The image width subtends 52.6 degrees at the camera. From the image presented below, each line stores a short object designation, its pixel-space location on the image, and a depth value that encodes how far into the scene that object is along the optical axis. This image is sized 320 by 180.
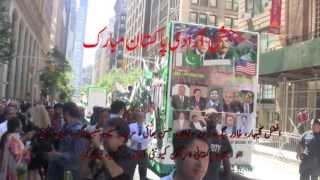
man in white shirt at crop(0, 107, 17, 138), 5.79
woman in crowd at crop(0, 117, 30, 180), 4.53
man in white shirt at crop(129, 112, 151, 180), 5.43
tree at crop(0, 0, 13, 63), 14.11
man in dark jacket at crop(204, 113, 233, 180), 4.01
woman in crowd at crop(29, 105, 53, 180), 4.40
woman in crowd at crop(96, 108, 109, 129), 4.84
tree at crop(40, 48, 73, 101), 44.99
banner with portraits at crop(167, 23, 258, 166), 6.94
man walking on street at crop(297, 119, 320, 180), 6.31
